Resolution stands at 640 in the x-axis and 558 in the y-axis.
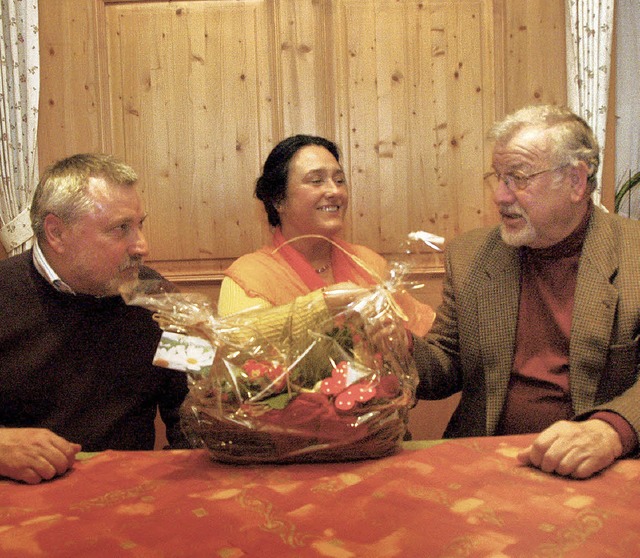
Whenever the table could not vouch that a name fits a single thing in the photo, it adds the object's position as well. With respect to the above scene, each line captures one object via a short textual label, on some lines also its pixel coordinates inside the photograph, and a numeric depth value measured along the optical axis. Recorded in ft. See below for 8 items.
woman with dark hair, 7.82
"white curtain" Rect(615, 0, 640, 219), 11.80
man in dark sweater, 6.06
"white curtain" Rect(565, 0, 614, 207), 10.76
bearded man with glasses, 6.11
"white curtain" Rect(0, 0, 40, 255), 11.23
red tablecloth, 3.15
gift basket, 3.93
